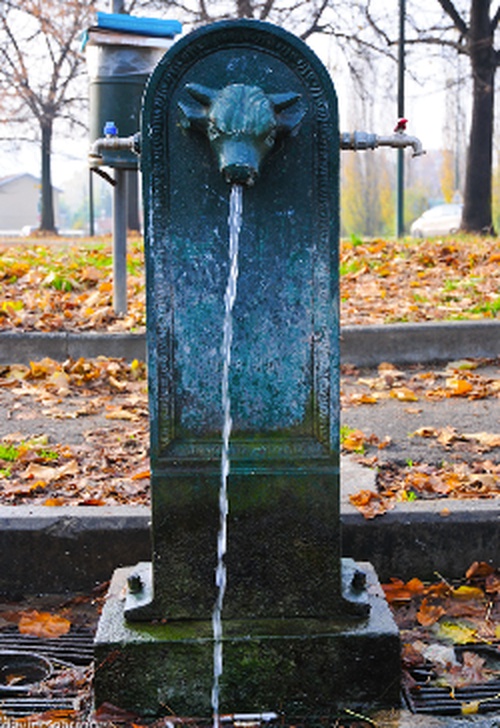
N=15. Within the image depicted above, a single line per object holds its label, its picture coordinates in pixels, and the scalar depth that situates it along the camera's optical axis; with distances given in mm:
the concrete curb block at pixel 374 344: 6586
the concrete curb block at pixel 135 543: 3381
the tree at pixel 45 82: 23391
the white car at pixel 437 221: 42031
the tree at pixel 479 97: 16000
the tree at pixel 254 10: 18500
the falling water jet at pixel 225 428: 2434
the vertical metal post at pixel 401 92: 16781
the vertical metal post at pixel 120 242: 6898
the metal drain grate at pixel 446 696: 2496
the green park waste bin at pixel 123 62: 6457
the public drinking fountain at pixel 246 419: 2426
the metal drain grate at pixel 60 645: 2861
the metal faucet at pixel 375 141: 2619
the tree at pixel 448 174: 58156
